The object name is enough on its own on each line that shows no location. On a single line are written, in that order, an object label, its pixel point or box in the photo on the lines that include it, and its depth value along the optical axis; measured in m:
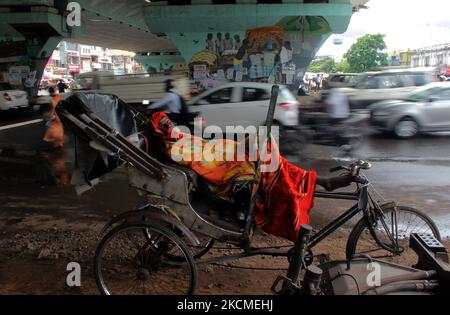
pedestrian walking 10.56
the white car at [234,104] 10.68
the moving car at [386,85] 13.39
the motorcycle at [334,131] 9.47
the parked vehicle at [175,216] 3.28
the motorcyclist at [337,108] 9.47
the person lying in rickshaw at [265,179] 3.24
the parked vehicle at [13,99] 18.50
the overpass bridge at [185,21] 18.41
